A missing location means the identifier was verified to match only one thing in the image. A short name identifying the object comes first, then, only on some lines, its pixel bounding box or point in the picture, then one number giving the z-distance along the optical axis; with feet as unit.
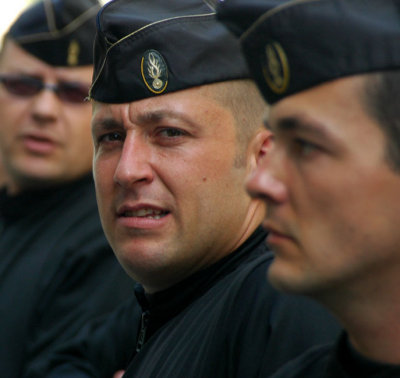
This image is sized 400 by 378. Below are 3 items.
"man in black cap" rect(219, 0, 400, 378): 10.28
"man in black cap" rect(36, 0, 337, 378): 17.03
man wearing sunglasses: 26.25
